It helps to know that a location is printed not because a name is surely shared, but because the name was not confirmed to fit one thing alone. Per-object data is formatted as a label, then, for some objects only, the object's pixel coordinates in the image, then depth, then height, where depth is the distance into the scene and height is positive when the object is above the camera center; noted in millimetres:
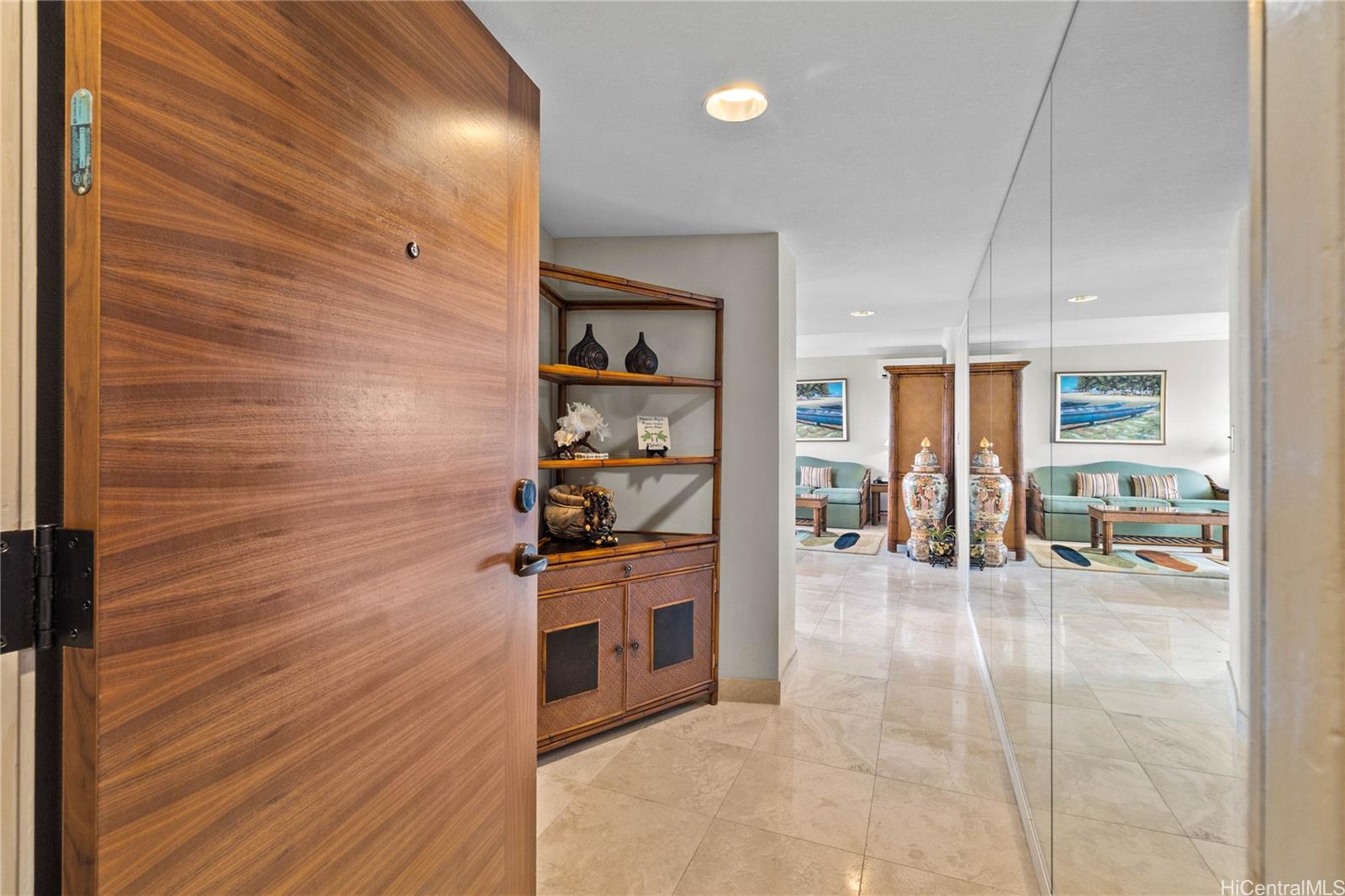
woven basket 2457 -279
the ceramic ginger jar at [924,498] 5797 -485
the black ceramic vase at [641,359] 2705 +411
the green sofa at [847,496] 7664 -611
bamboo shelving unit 2293 +317
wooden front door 554 -4
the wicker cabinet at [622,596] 2248 -612
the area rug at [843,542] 6527 -1092
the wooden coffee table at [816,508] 7227 -744
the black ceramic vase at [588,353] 2572 +415
